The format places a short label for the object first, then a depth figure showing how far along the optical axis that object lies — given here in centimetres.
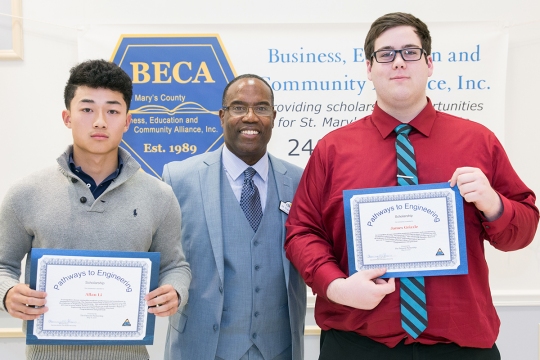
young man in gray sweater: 192
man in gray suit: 229
